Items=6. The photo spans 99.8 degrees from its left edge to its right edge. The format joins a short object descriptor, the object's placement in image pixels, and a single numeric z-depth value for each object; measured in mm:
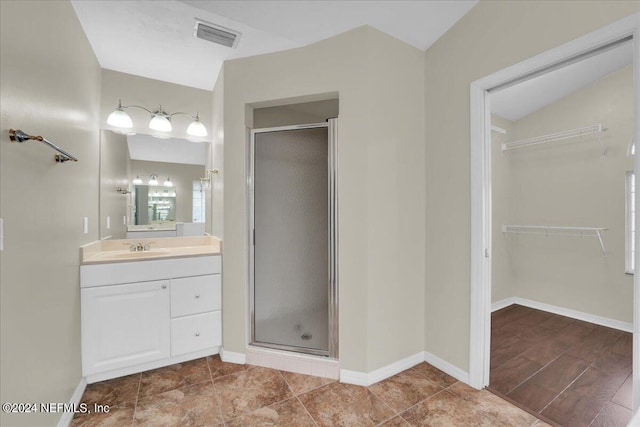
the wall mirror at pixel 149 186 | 2404
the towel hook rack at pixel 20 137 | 1051
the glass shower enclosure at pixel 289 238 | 2172
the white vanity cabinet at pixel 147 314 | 1890
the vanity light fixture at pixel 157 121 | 2342
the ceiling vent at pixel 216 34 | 1886
